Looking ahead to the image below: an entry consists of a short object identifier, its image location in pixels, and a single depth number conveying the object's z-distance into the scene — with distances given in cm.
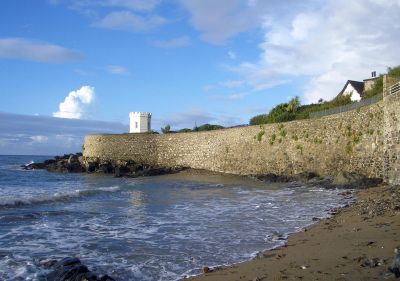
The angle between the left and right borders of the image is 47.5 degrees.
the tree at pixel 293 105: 4334
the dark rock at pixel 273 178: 2789
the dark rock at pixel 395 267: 578
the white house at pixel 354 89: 4543
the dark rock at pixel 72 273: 709
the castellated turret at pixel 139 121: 5872
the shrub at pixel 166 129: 5664
